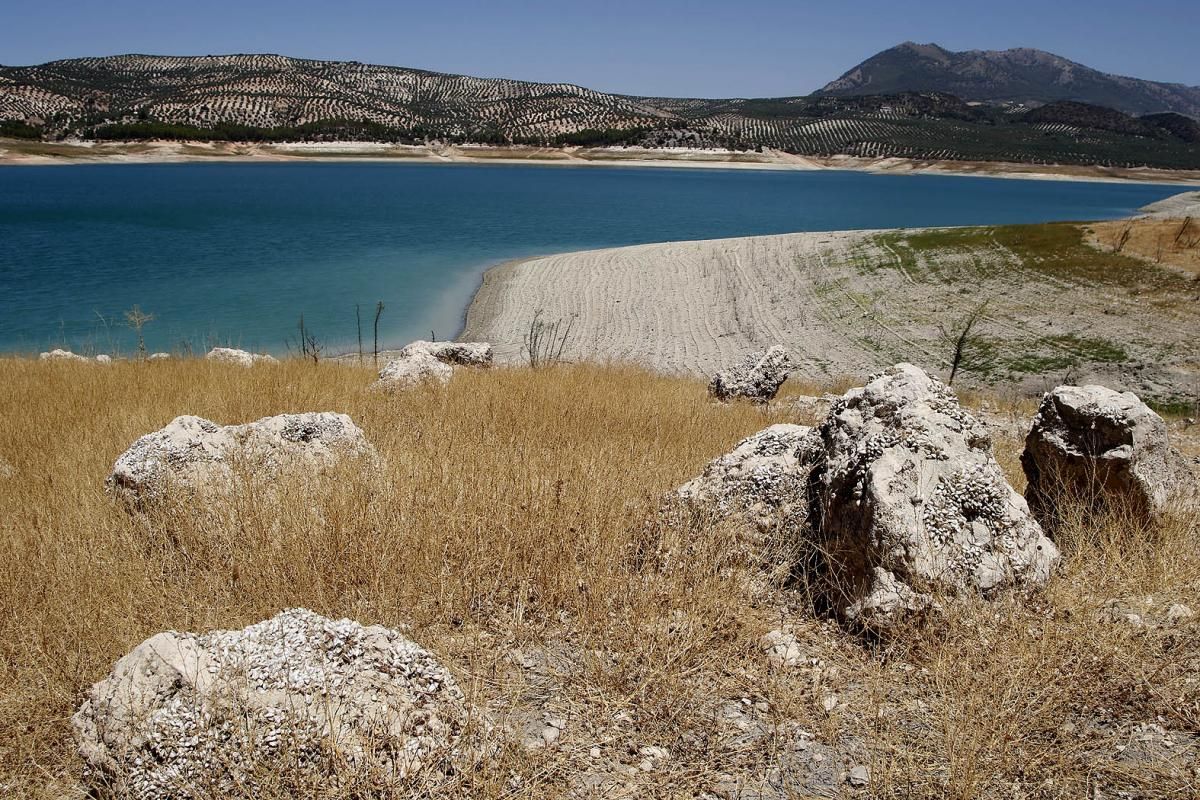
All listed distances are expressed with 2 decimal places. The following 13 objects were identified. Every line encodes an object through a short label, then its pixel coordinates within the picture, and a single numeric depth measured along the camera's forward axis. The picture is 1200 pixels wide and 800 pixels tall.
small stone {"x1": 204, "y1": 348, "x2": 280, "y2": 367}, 9.82
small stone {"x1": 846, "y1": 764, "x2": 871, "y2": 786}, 2.45
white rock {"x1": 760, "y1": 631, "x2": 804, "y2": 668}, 3.12
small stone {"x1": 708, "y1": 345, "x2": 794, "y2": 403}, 9.50
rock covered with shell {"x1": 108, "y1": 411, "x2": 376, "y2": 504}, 4.06
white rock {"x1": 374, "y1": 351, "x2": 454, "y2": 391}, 7.67
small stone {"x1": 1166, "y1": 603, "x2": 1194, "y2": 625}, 3.13
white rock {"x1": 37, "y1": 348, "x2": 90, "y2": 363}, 10.28
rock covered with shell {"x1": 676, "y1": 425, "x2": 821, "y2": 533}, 4.06
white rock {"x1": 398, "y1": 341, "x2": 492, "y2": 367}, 10.68
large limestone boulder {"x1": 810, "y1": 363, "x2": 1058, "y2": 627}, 3.25
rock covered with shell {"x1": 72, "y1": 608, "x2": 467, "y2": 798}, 2.13
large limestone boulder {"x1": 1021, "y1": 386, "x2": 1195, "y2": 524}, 4.09
